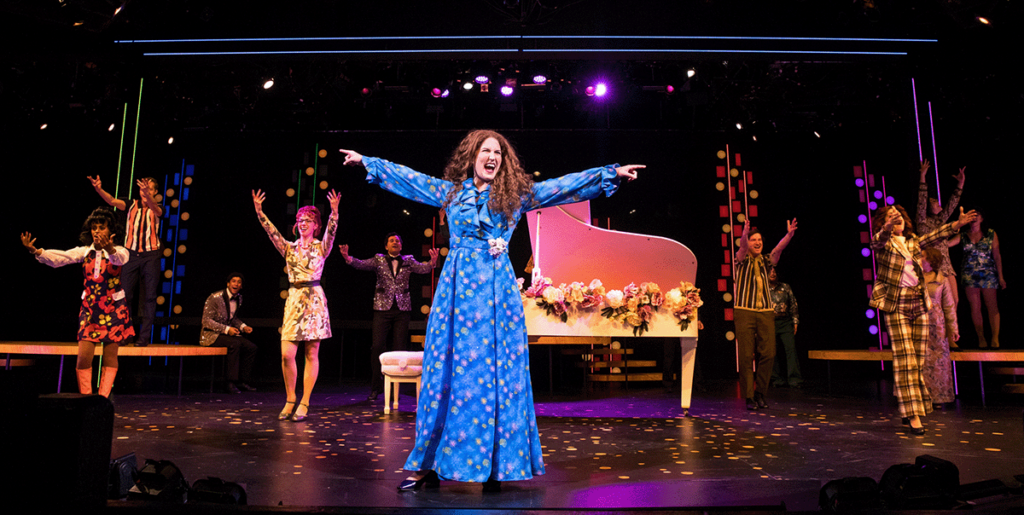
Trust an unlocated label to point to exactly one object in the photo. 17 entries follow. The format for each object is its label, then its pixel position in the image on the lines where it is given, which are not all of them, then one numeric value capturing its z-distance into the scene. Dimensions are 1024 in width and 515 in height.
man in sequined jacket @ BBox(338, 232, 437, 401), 6.84
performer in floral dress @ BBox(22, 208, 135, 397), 5.11
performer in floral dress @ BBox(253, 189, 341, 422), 5.21
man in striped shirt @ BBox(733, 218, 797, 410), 6.02
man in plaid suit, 4.59
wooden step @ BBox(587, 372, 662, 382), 8.96
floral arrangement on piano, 5.40
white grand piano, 5.66
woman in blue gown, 2.74
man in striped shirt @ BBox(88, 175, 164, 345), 7.16
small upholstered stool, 5.84
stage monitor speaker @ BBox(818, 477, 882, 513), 2.22
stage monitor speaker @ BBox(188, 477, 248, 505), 2.22
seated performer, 7.87
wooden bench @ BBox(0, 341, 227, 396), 6.52
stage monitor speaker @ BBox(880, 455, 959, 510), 2.28
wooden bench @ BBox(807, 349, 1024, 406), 6.46
